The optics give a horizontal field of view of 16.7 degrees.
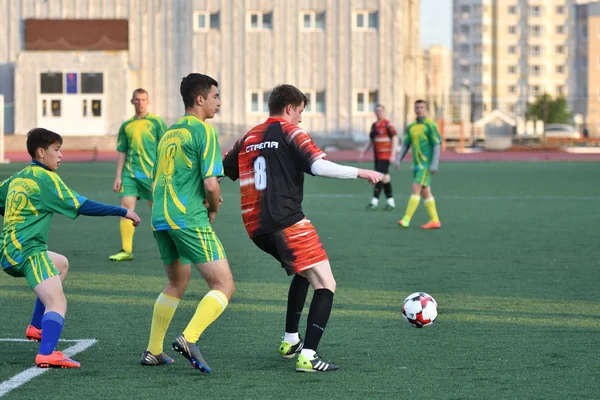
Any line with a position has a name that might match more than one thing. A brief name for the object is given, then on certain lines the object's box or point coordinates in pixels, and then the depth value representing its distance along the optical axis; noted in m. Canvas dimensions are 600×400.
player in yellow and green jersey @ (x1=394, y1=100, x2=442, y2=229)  31.08
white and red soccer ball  14.82
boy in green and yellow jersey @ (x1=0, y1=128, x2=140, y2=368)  12.49
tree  178.53
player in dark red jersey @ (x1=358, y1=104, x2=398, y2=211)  39.64
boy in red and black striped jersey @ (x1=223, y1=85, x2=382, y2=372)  12.49
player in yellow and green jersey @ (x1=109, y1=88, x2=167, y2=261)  23.60
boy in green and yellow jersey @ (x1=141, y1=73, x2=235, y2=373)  12.20
